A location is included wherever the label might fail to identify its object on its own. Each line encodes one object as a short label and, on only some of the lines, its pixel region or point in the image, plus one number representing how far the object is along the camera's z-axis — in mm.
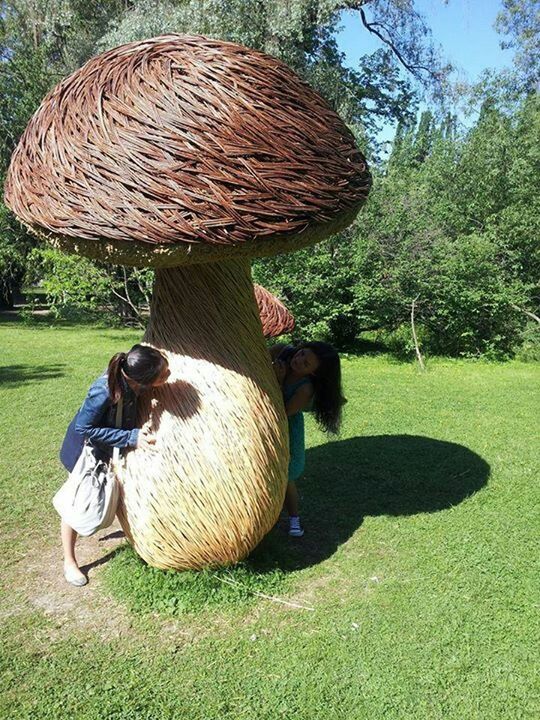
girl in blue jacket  3197
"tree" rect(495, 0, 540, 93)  19656
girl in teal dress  4043
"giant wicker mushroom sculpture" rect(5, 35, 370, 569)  2523
